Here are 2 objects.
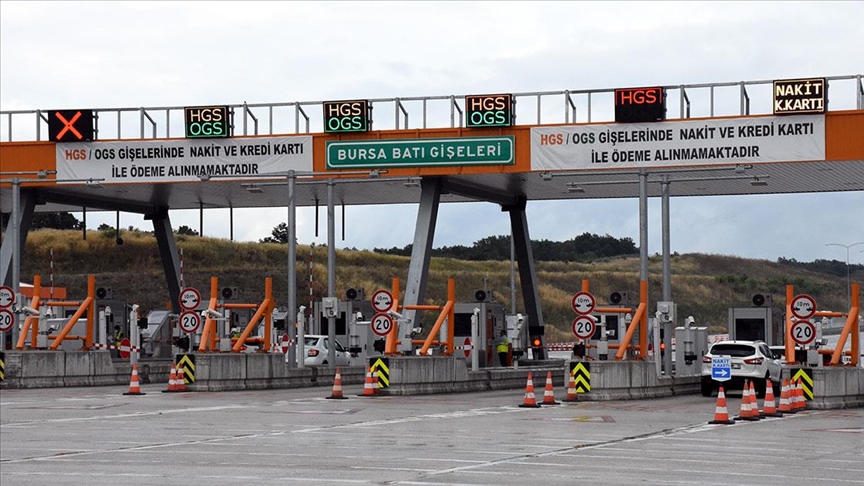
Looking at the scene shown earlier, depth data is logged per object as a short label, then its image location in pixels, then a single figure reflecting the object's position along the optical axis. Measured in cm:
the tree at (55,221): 12450
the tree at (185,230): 12770
